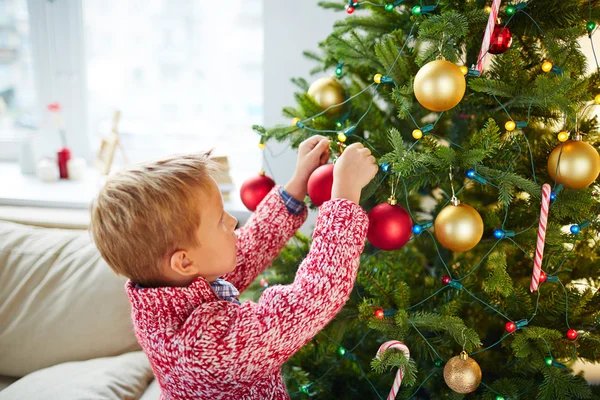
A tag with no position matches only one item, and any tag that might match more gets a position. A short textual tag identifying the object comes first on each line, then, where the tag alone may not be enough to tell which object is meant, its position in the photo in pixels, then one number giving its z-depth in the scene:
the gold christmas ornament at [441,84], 0.81
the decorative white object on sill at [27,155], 2.01
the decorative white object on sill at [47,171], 1.95
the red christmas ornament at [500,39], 0.88
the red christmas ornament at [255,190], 1.13
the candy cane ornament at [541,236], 0.89
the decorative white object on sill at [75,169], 2.01
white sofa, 1.23
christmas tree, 0.88
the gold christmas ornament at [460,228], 0.87
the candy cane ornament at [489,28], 0.83
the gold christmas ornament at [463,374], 0.95
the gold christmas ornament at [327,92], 1.12
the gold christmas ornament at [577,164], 0.87
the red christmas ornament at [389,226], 0.87
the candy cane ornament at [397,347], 0.96
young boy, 0.81
